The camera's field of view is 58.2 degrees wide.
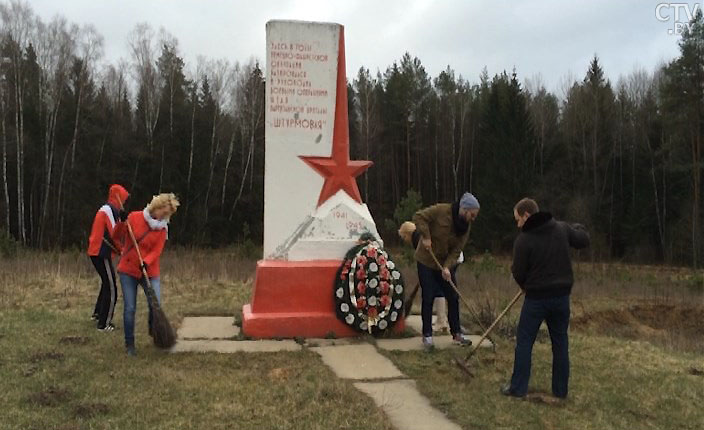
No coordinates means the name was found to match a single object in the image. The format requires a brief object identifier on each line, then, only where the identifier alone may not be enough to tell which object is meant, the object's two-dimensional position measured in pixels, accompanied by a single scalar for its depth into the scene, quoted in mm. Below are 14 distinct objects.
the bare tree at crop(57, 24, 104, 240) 29938
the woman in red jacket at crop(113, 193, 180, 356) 6094
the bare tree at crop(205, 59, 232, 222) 32812
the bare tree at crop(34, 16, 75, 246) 29219
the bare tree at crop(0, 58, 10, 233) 27219
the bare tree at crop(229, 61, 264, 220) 33031
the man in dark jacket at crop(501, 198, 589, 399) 4844
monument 6914
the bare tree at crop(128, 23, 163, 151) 32688
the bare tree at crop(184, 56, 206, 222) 32253
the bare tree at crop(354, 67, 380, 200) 37250
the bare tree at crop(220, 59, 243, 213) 32875
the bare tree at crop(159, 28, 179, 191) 32250
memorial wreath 6910
